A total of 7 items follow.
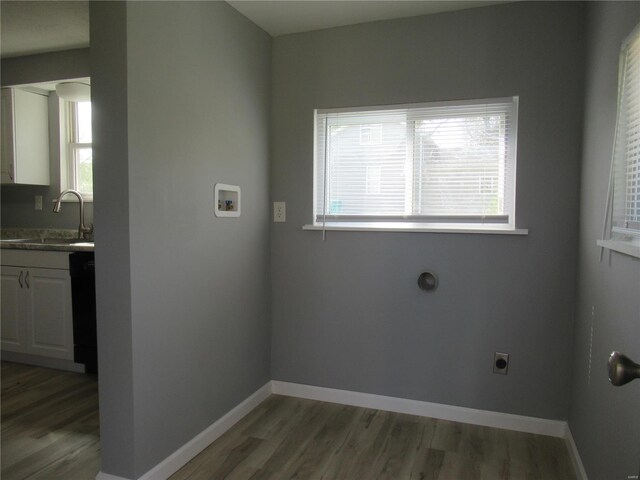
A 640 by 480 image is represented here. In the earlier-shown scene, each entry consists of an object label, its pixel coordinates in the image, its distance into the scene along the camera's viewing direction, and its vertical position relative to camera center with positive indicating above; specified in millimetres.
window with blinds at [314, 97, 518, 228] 2451 +319
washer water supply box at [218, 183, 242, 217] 2300 +78
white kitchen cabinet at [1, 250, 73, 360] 3092 -714
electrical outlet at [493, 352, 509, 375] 2441 -824
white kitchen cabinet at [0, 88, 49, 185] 3584 +621
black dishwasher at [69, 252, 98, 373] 2998 -649
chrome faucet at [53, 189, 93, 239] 3595 -127
